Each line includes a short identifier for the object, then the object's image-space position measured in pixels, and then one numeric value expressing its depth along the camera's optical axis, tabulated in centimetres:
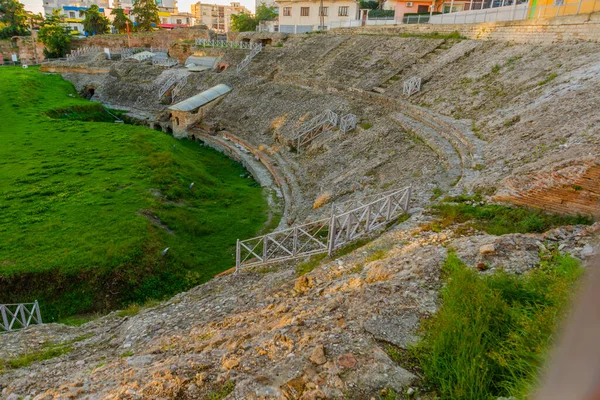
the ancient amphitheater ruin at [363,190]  525
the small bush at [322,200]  1516
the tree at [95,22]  6382
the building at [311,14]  4434
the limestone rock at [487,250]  647
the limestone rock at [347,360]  472
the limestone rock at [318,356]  482
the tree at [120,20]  6059
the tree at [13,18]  6149
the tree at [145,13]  6412
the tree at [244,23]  6531
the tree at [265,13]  6988
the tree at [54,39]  5544
